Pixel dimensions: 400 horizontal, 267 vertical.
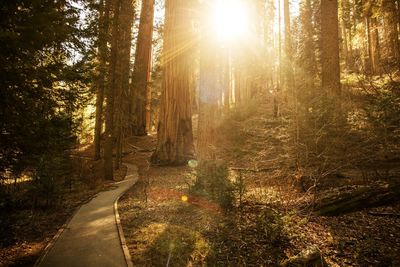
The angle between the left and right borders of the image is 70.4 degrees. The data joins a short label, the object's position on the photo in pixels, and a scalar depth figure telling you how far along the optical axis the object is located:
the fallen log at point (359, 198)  5.75
